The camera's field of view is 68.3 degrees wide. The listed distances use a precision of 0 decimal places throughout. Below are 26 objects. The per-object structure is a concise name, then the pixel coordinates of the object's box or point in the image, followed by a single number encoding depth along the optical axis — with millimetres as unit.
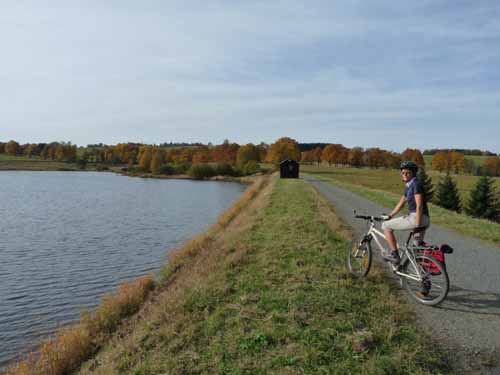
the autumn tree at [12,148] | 147750
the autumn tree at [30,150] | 147250
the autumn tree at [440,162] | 105250
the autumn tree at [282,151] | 88094
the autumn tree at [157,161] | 98206
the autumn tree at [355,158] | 127000
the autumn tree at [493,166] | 103025
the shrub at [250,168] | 92062
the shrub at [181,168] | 97375
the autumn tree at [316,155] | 138750
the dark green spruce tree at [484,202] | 36312
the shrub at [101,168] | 118625
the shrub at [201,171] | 90325
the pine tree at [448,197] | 38344
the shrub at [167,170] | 97669
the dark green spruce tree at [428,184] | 40438
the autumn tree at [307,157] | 142375
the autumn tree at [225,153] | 116188
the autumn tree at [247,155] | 98312
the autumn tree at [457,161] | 107562
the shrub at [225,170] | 91938
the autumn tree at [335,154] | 121438
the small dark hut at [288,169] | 57625
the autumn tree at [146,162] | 103688
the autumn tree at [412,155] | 107119
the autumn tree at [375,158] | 123375
